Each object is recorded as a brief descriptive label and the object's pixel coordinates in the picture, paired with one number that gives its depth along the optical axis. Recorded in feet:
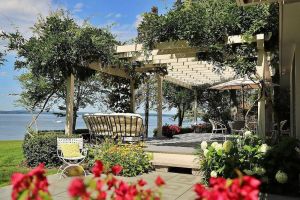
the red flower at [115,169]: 5.83
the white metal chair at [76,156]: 22.85
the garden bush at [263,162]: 17.79
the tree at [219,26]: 25.62
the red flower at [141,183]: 5.54
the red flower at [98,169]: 5.26
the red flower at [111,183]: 5.38
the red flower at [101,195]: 4.80
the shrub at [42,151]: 26.32
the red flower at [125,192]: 4.96
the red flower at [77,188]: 4.18
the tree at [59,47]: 28.43
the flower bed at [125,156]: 22.71
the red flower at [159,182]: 5.11
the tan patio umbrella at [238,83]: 32.89
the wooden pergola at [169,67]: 30.58
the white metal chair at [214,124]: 40.43
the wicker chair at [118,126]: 28.19
